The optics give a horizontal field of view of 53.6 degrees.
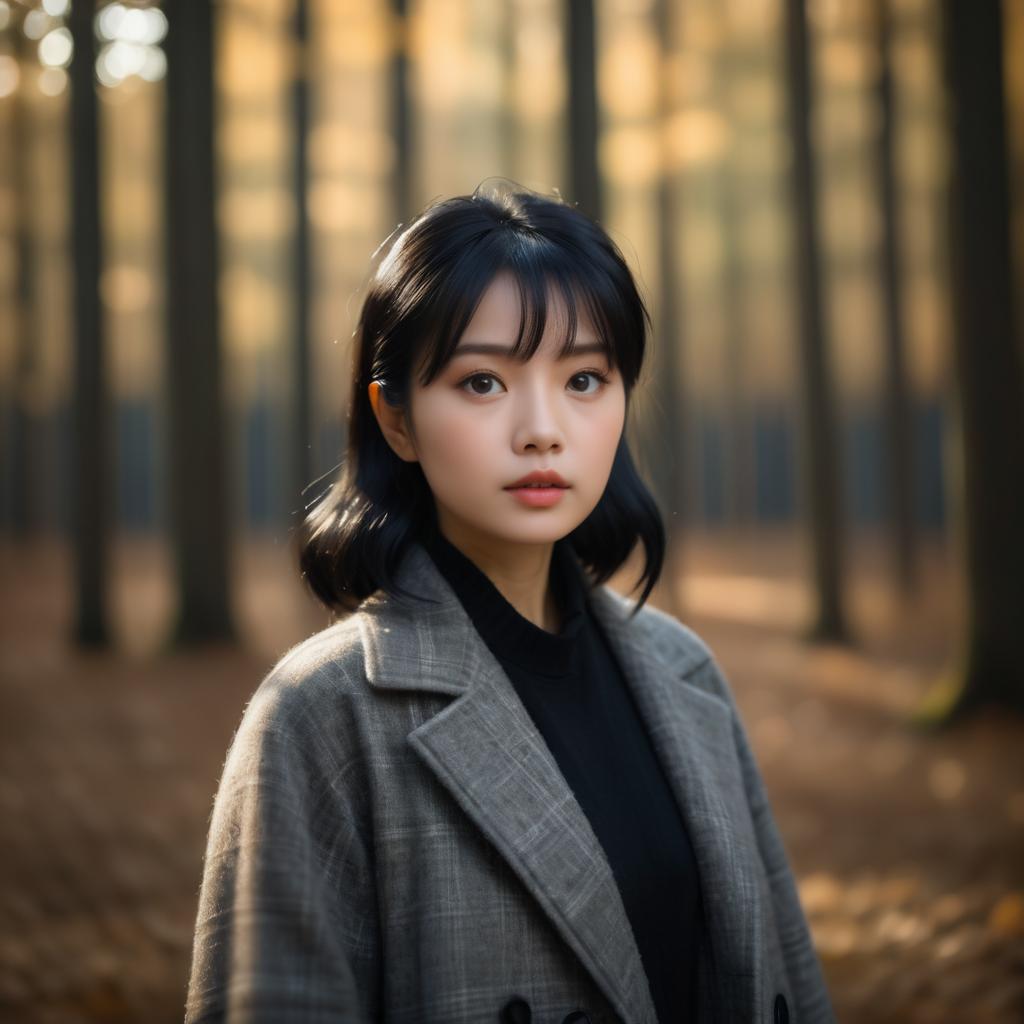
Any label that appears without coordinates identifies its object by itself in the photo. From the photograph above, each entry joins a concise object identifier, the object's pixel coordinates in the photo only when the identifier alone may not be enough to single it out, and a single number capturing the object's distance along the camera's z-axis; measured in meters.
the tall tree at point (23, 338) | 14.27
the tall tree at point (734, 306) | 14.96
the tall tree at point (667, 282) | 12.21
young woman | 1.43
